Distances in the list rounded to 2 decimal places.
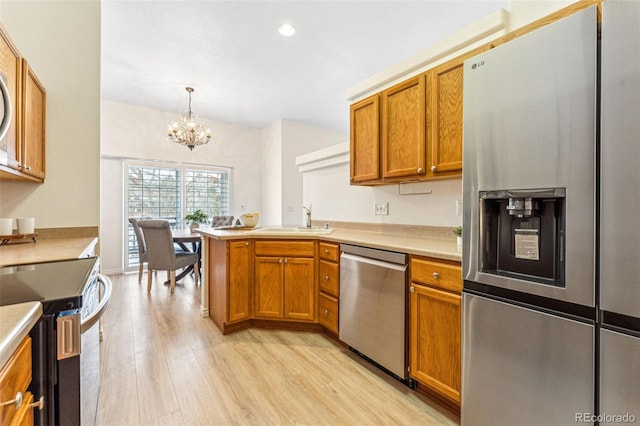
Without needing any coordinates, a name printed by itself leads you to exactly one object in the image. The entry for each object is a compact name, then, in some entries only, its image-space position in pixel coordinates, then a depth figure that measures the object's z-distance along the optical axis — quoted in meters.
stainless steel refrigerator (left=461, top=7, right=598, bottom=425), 1.04
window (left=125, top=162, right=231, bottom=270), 4.97
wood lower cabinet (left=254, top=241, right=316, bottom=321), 2.54
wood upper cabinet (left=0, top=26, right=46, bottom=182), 1.61
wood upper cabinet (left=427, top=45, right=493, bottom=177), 1.82
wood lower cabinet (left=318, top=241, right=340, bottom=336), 2.35
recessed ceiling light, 2.83
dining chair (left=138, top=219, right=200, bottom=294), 3.57
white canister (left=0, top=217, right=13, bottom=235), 1.88
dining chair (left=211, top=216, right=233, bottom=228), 4.99
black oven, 0.80
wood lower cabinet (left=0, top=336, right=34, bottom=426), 0.58
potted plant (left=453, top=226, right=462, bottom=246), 1.73
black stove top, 0.84
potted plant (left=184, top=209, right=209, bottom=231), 4.63
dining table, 3.77
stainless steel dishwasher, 1.79
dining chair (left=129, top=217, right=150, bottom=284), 4.14
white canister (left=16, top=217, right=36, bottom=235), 1.99
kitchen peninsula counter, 1.65
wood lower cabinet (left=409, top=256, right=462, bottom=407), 1.52
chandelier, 4.27
